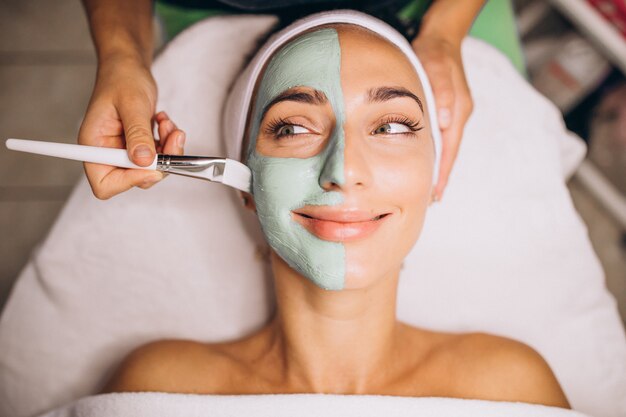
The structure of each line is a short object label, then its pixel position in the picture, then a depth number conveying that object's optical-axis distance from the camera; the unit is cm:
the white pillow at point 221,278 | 53
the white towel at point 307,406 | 45
